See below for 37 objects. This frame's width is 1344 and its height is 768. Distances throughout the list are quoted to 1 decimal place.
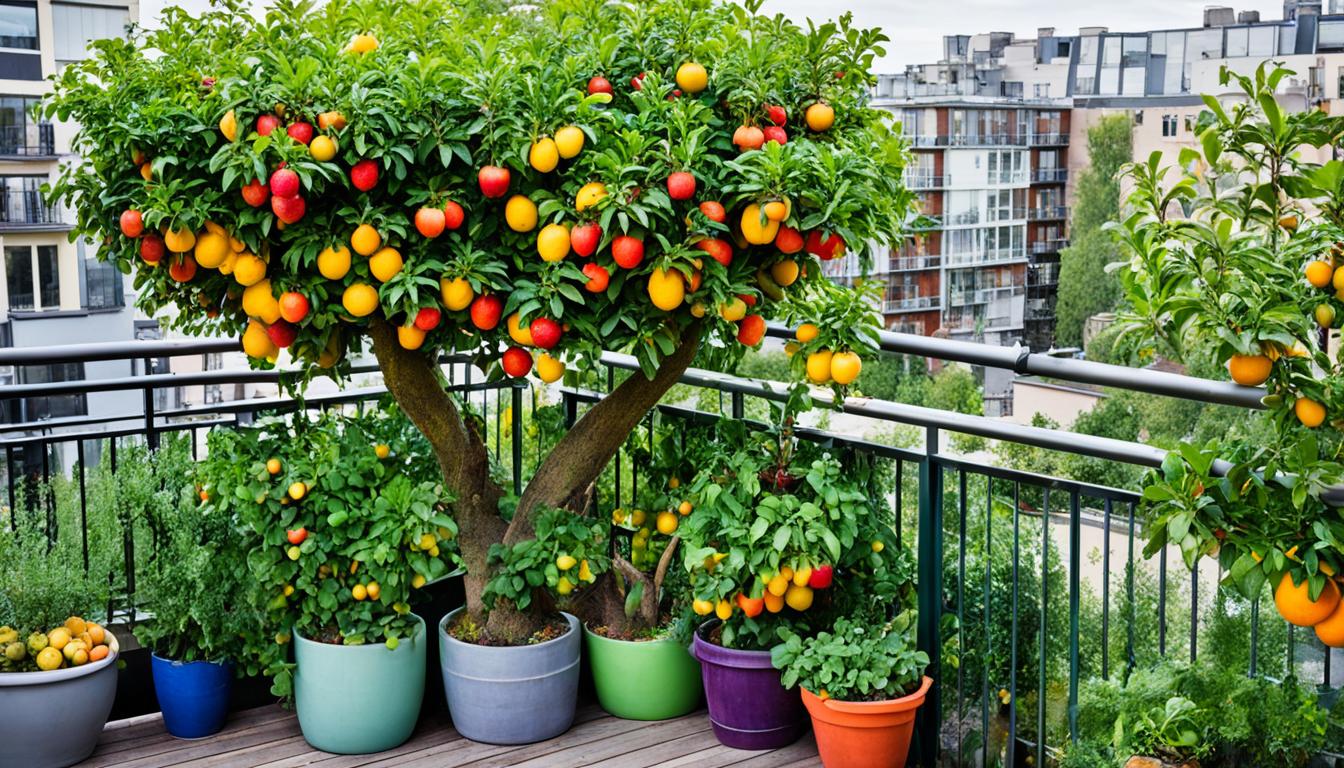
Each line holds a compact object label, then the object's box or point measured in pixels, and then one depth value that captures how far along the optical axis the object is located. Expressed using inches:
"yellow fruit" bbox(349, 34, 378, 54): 93.0
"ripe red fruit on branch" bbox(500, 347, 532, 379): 98.0
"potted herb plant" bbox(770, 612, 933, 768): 101.5
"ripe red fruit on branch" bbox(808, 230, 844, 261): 92.6
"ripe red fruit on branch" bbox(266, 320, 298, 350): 98.4
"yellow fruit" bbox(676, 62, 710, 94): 90.9
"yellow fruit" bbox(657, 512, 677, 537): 117.3
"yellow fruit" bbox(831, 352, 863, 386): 102.9
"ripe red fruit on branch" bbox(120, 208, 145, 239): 90.7
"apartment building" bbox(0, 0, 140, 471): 915.4
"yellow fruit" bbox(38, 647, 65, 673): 105.7
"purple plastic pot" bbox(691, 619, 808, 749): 109.0
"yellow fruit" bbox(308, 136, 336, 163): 86.8
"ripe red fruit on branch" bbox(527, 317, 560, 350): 92.8
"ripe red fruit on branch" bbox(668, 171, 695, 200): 88.0
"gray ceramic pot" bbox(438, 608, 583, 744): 111.7
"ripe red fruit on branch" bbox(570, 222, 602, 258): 89.2
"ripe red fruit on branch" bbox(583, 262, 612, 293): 91.3
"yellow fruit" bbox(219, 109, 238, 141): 87.5
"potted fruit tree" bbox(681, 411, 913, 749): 103.4
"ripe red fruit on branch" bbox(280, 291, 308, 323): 93.3
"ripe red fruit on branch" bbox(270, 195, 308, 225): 88.0
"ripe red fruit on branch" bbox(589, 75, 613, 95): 91.5
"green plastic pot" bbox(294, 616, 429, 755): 110.3
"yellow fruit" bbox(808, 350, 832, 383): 104.8
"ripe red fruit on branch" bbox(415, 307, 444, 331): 93.7
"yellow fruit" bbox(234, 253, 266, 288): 93.0
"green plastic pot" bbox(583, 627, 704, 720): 116.4
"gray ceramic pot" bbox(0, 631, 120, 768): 105.0
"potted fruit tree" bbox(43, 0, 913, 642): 88.4
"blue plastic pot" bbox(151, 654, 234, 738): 113.4
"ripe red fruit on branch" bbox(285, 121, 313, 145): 87.0
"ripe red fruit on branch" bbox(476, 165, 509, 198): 89.5
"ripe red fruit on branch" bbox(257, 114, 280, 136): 87.3
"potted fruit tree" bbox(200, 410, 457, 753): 109.3
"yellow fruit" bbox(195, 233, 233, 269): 91.4
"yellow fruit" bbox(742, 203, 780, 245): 89.7
